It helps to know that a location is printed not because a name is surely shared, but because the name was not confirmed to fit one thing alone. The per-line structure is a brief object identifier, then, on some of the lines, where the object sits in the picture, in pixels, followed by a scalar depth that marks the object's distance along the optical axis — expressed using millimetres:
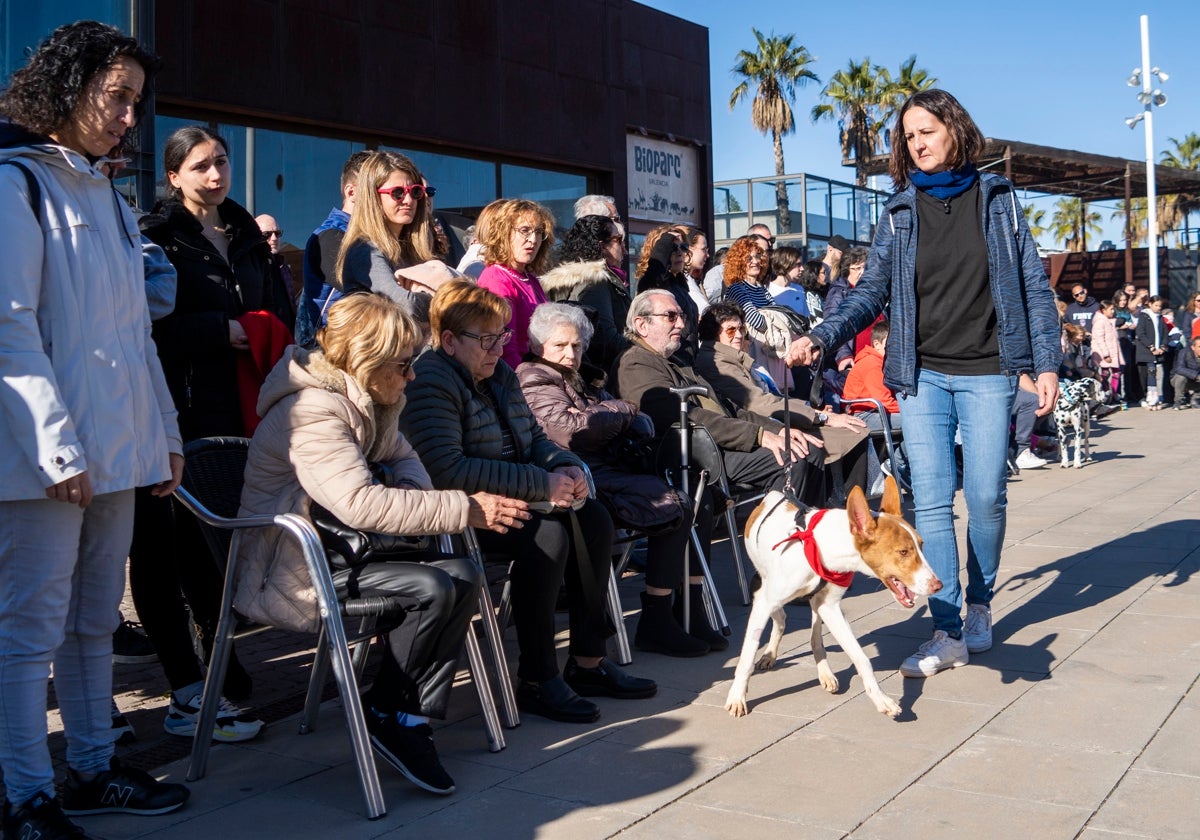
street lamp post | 29422
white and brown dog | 4309
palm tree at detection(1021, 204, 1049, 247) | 64312
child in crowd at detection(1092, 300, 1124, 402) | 19938
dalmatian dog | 12328
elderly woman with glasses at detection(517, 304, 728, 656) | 5203
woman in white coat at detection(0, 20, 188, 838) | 3092
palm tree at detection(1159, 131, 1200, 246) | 56466
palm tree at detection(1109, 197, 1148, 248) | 58719
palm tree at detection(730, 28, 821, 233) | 40812
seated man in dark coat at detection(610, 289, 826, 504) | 6094
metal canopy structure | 26222
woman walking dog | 5020
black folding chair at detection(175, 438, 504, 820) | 3498
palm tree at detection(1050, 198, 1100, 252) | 66888
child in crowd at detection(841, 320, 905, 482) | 8984
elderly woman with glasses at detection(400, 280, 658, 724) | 4332
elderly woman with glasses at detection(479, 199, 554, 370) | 5727
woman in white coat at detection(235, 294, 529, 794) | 3686
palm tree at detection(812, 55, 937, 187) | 43438
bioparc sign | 15984
